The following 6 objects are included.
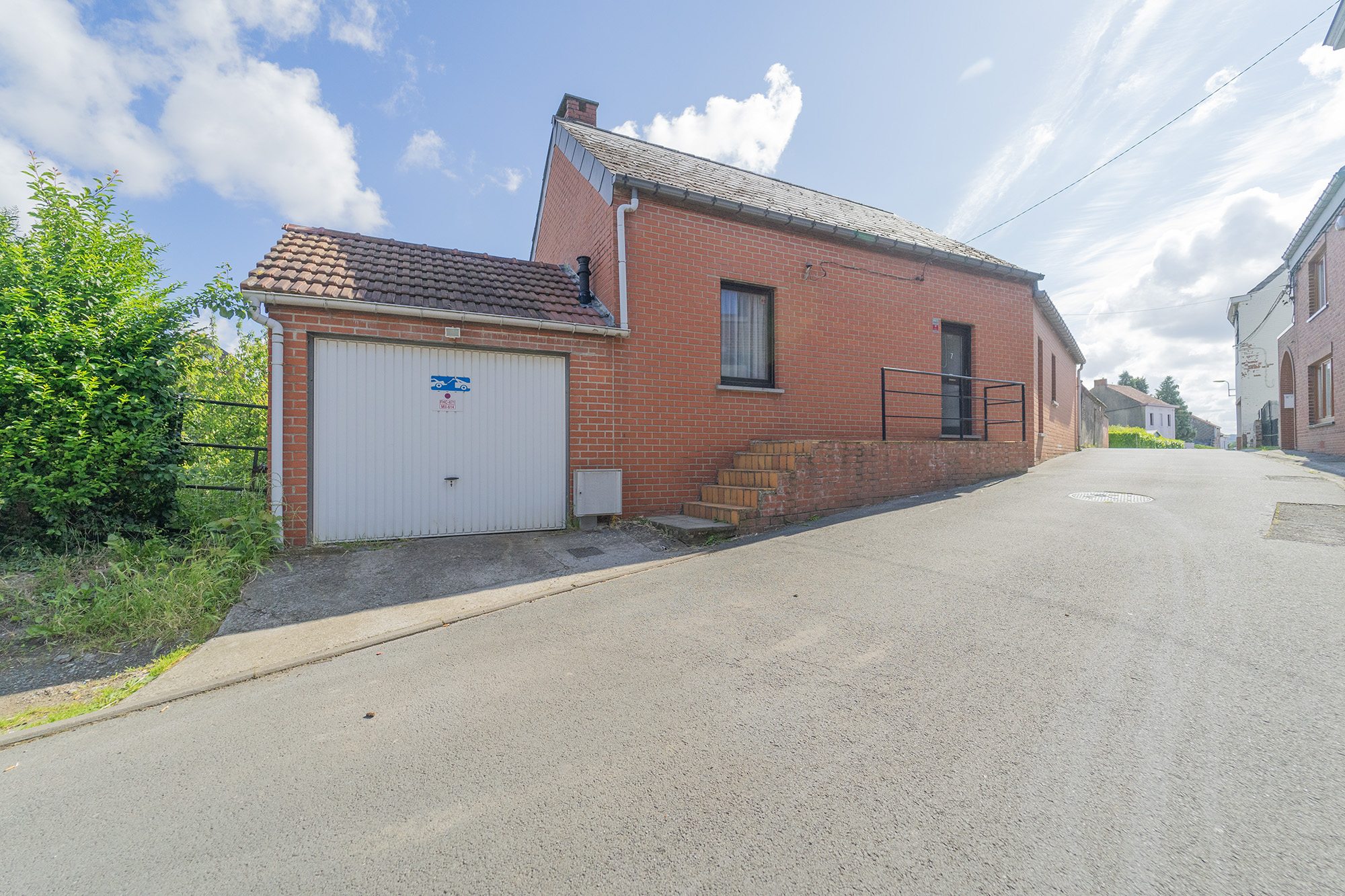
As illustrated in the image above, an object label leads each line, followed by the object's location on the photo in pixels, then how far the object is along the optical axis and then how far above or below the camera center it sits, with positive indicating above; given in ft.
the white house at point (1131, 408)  185.37 +12.75
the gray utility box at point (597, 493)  22.00 -1.72
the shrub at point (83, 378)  15.83 +2.07
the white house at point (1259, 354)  69.67 +12.64
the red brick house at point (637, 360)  19.63 +3.77
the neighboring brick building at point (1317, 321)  39.83 +9.89
